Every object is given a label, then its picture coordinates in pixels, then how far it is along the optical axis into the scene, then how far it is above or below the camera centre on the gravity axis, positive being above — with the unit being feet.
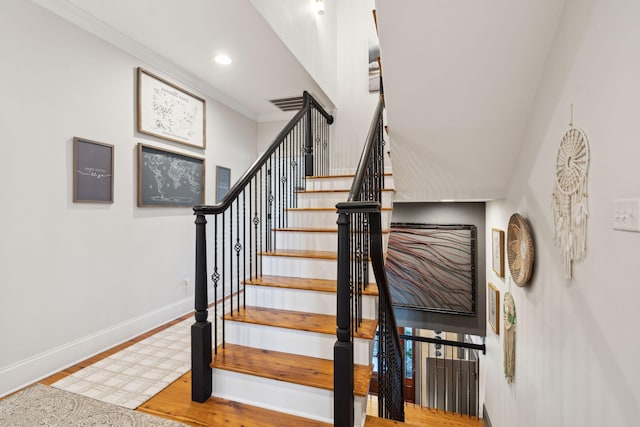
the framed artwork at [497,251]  9.71 -1.26
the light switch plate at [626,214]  3.38 +0.01
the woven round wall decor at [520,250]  6.76 -0.87
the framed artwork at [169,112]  9.21 +3.47
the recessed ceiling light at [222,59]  9.62 +5.08
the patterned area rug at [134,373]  6.01 -3.65
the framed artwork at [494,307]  10.47 -3.42
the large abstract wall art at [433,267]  13.17 -2.43
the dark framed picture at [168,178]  9.32 +1.22
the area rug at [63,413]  5.12 -3.62
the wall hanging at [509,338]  8.43 -3.59
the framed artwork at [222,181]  12.71 +1.43
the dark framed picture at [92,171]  7.43 +1.10
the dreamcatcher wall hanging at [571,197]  4.51 +0.28
